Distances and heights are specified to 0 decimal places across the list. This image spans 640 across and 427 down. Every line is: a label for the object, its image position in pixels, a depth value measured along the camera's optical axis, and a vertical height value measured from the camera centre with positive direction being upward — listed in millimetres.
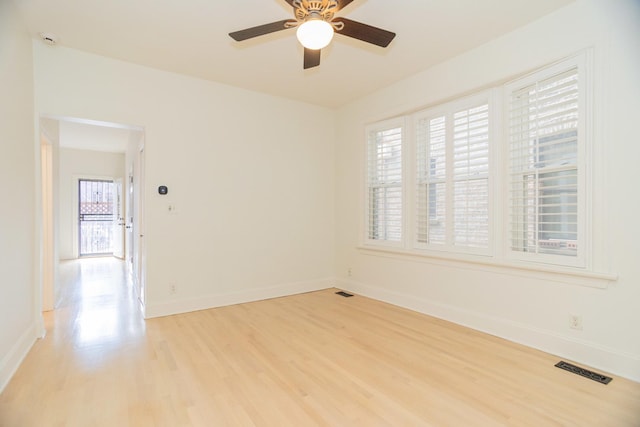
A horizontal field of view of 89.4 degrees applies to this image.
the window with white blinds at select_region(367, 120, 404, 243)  4164 +373
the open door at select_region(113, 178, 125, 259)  8281 -294
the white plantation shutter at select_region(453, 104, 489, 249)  3225 +346
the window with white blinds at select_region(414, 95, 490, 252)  3256 +369
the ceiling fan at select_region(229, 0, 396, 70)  1977 +1230
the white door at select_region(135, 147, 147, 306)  3833 -424
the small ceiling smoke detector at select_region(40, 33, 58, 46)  2921 +1580
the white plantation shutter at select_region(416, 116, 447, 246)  3650 +351
